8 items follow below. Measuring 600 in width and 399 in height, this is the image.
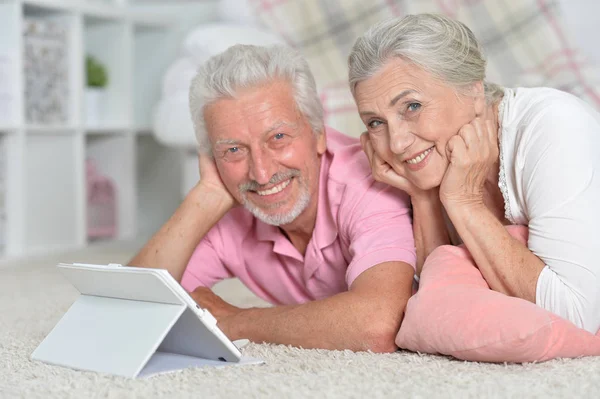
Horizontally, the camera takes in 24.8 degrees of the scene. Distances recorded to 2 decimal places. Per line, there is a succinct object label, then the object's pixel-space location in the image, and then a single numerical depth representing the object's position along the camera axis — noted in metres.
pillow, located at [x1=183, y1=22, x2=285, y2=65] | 2.47
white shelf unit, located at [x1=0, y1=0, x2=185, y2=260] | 2.65
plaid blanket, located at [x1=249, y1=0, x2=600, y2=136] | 2.62
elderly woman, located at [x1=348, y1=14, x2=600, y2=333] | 1.51
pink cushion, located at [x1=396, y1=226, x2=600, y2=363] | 1.47
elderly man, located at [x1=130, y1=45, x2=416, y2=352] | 1.59
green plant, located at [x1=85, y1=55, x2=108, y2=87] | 2.99
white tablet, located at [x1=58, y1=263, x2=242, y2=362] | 1.46
